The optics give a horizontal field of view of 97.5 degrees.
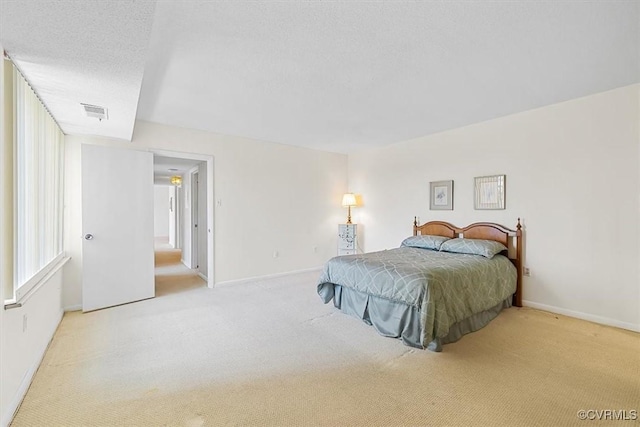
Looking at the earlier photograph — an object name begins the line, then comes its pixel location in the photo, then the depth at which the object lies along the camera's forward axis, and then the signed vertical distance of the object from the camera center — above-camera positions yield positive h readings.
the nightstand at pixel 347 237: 5.62 -0.58
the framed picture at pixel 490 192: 3.70 +0.24
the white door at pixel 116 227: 3.35 -0.23
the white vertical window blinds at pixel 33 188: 1.94 +0.17
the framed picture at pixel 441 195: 4.27 +0.22
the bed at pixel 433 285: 2.40 -0.74
